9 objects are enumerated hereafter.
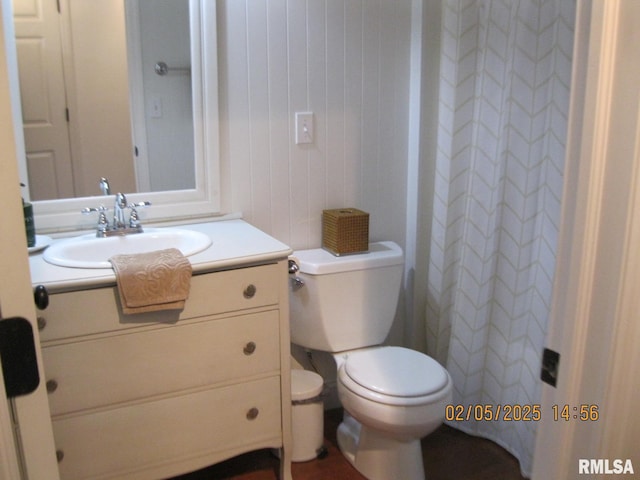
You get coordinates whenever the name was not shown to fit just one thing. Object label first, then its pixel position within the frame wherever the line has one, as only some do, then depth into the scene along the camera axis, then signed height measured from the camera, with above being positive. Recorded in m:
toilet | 1.86 -0.78
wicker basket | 2.19 -0.37
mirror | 1.85 +0.07
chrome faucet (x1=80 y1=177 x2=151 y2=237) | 1.91 -0.29
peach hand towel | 1.54 -0.39
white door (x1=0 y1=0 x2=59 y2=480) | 0.73 -0.22
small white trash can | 2.11 -1.02
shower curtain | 1.88 -0.24
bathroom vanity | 1.55 -0.66
